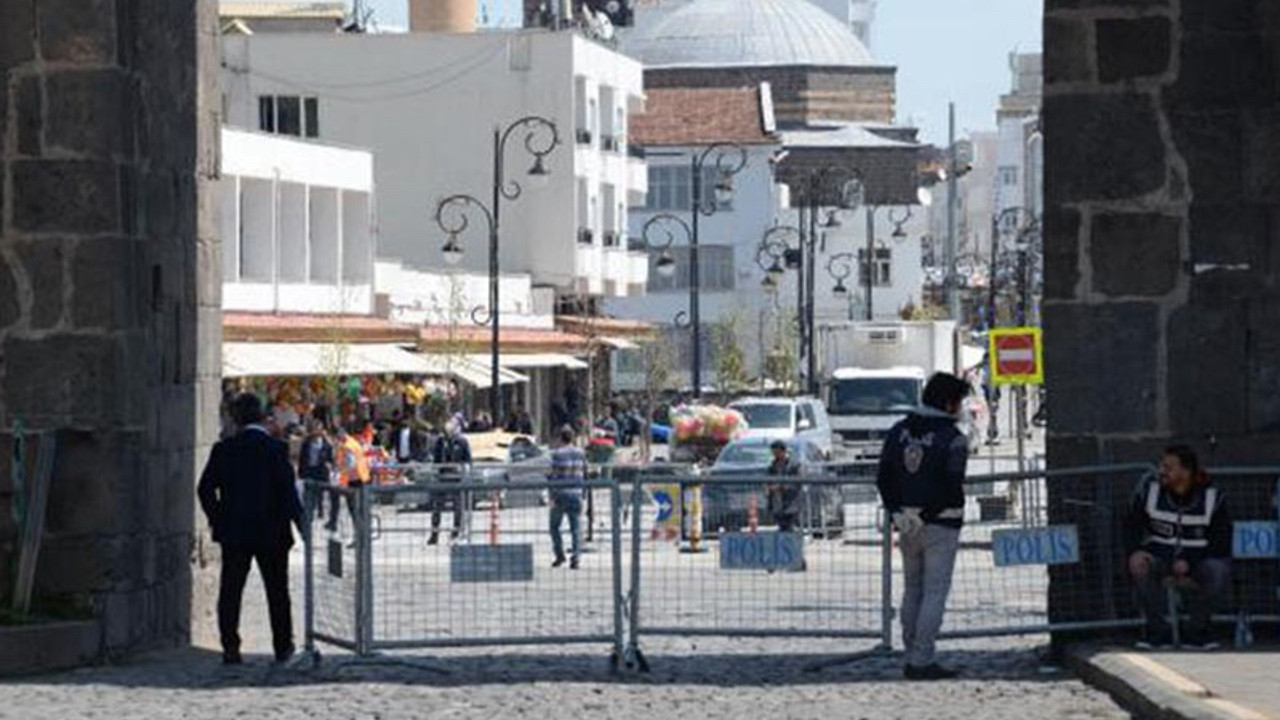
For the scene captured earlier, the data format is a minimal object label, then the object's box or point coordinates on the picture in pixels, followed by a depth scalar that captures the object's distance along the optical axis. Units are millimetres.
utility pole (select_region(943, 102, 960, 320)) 106188
